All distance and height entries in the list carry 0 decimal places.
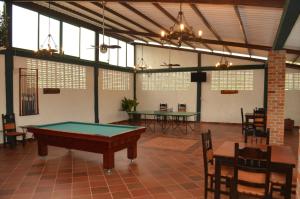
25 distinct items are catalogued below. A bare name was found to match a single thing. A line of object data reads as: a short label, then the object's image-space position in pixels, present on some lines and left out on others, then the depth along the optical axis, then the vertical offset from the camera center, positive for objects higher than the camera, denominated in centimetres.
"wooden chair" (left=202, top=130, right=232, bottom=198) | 324 -106
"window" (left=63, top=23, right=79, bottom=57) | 862 +192
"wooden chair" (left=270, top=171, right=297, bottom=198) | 290 -106
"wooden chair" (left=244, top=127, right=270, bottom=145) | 396 -72
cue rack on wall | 712 -2
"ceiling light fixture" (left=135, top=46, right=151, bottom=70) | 1281 +161
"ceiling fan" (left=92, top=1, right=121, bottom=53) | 512 +95
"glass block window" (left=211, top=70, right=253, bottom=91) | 1088 +59
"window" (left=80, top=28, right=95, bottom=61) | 944 +198
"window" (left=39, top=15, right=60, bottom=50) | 771 +200
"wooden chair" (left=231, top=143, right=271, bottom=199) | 258 -85
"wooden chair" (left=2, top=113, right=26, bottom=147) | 649 -111
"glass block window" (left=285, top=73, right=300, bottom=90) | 1016 +52
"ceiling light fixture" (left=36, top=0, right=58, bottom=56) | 557 +95
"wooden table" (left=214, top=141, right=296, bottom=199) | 271 -78
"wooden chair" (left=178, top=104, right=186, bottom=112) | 1158 -73
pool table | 446 -89
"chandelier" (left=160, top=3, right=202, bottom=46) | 387 +95
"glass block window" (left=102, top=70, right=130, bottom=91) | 1074 +56
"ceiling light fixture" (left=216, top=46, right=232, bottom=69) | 878 +143
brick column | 607 -5
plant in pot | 1159 -58
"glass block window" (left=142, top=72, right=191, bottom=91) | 1208 +58
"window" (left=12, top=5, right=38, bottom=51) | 691 +187
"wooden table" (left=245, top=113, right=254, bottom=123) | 772 -74
